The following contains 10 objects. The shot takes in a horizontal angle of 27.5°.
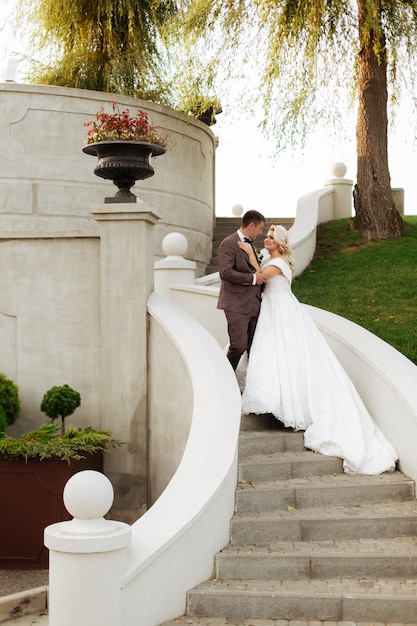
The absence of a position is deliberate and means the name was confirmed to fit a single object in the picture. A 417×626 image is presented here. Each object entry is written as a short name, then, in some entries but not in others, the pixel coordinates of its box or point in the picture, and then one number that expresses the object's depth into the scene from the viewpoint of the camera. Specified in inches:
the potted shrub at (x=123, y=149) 393.7
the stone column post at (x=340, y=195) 795.4
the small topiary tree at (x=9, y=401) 349.4
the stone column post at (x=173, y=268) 444.8
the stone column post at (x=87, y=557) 173.9
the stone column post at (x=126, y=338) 343.9
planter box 310.5
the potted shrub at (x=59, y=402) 344.8
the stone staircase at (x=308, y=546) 202.4
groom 300.8
